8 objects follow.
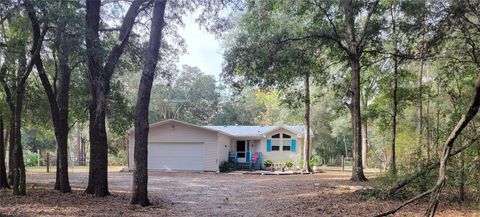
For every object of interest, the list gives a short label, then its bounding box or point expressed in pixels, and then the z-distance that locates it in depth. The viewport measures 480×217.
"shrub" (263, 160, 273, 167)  29.27
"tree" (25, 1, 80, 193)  12.26
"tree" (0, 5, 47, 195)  11.16
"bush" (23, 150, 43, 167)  37.91
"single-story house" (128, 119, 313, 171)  27.09
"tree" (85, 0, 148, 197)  11.80
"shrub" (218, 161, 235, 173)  27.28
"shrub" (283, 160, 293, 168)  29.24
